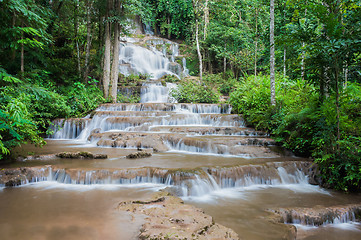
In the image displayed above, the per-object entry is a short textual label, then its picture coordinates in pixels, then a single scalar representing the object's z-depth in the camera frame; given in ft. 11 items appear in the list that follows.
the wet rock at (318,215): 12.75
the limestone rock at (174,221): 9.53
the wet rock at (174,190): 15.65
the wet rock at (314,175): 19.88
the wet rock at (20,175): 16.92
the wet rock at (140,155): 23.62
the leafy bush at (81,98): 43.91
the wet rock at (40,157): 22.52
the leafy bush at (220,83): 74.69
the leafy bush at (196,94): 57.26
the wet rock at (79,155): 23.40
